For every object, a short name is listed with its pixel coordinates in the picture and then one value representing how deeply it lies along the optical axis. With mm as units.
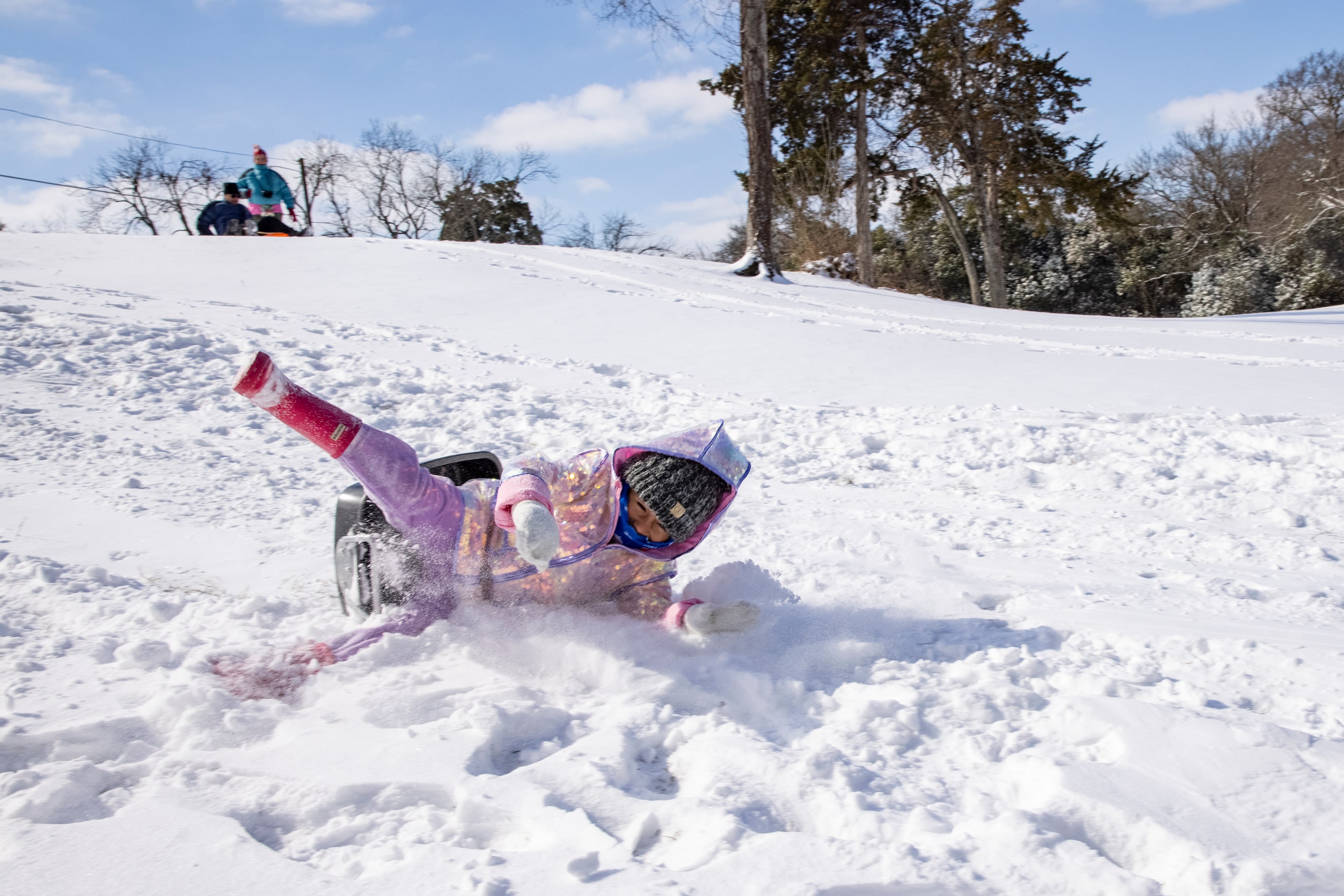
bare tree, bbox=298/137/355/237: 30875
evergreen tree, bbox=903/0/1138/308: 15930
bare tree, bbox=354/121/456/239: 31906
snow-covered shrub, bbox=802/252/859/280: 13484
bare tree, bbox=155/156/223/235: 30562
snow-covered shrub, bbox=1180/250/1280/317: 19078
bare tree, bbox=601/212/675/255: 30325
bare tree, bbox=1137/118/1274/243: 21125
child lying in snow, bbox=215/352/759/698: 2062
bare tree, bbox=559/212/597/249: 29547
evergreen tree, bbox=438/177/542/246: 28734
